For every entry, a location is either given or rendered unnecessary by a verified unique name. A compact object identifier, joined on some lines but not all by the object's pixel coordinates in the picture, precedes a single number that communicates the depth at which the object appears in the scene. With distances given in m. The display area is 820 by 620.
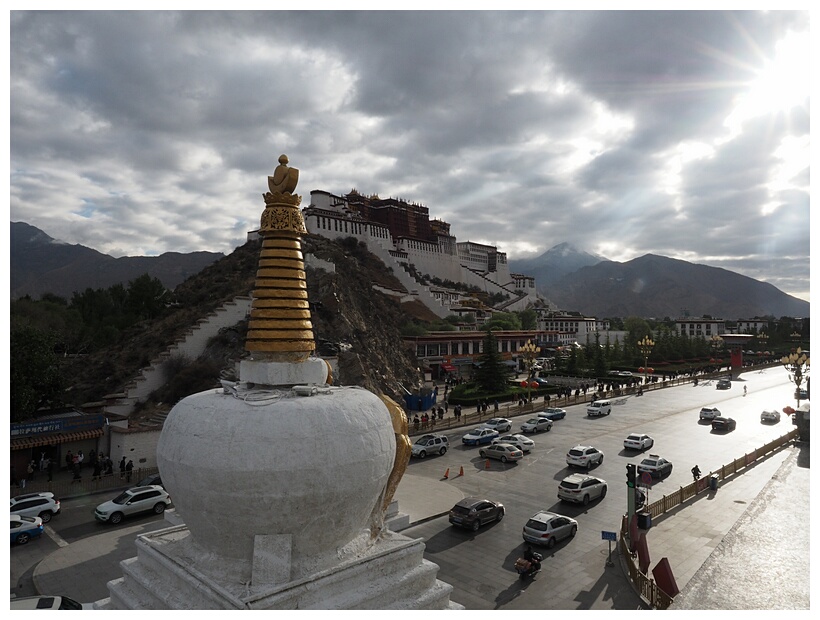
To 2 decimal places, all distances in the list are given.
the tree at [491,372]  44.66
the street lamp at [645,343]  53.95
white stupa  8.11
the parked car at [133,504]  17.88
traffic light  15.23
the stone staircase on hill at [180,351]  33.97
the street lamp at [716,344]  79.30
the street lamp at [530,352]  41.48
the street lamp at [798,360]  33.81
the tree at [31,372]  25.27
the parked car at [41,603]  10.75
